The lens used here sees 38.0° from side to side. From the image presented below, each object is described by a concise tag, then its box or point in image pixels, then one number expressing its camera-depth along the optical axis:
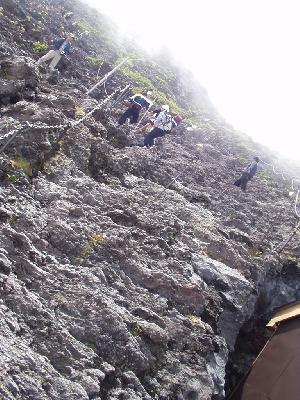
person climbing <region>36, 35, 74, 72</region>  15.90
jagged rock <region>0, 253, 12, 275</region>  6.17
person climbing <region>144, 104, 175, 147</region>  16.14
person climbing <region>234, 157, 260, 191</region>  19.61
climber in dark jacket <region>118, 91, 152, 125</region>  16.16
